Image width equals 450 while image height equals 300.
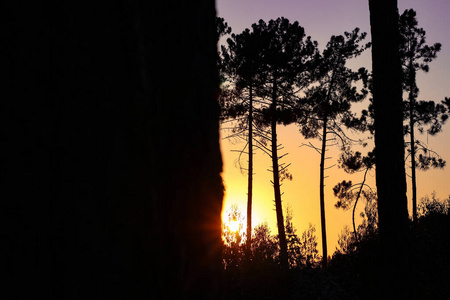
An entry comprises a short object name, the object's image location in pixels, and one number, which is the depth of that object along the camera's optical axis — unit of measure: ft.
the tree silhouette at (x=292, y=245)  62.27
